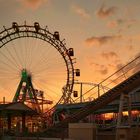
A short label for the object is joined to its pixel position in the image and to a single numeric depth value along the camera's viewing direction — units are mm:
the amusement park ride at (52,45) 31931
